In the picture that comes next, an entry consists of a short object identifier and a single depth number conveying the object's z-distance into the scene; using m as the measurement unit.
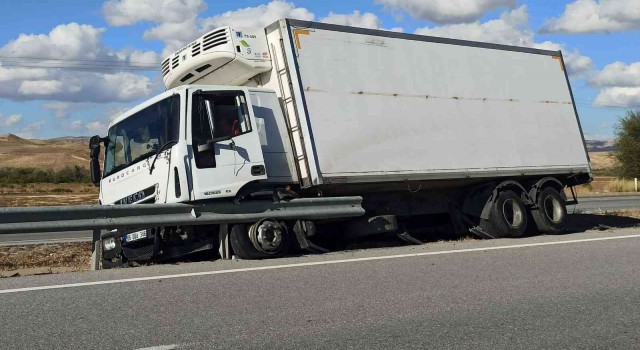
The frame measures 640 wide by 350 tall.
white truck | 9.70
